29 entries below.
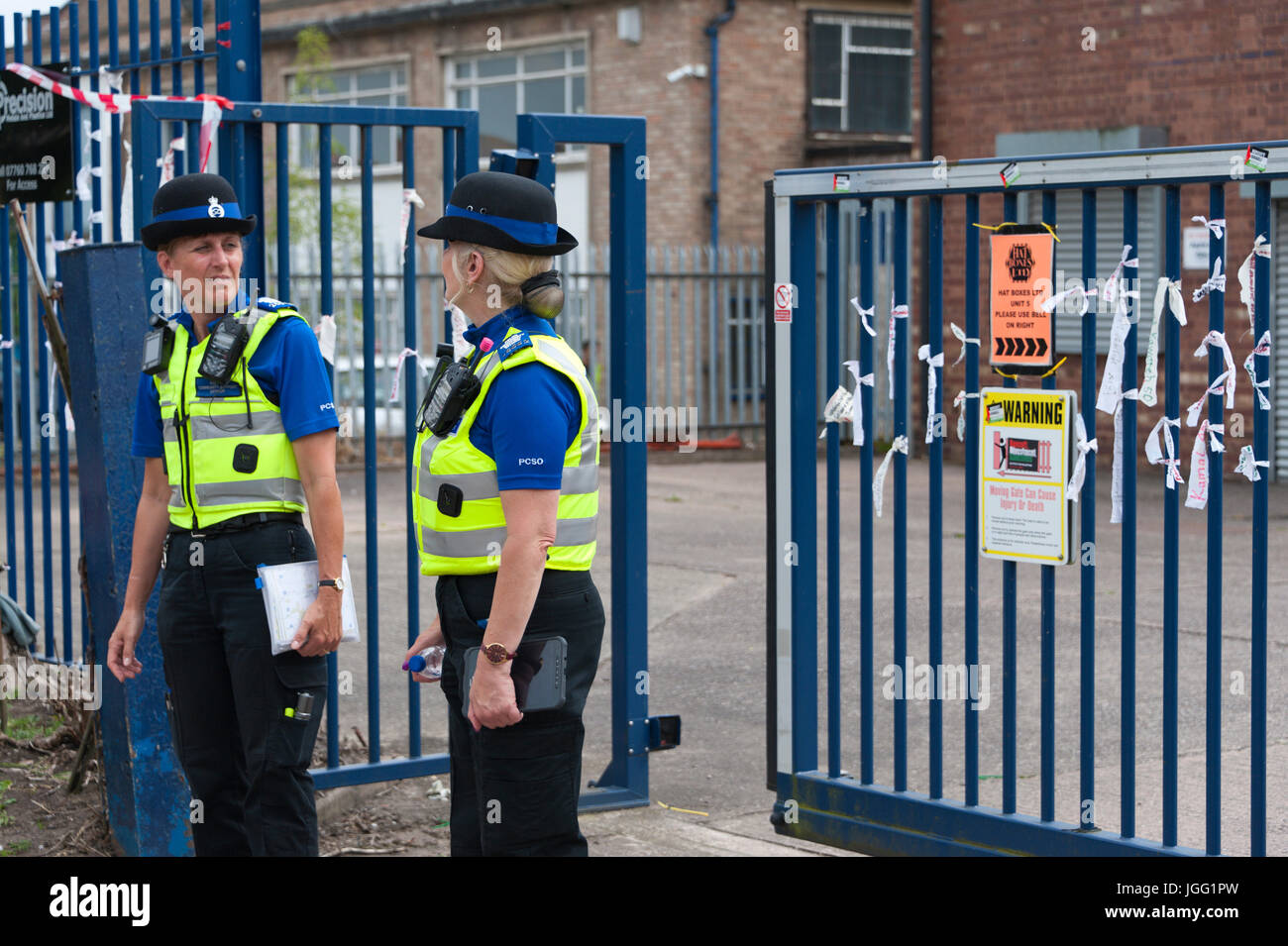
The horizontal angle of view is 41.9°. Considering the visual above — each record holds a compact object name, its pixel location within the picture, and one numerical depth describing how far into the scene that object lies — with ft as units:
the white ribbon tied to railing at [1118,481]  13.73
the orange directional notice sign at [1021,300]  13.87
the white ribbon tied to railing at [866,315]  14.96
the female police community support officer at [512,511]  11.48
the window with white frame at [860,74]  72.95
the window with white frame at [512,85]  74.54
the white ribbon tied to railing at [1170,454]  13.14
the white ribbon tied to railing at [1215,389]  12.95
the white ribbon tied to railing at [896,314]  14.99
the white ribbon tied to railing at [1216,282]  12.91
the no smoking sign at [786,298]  16.05
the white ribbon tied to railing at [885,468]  14.87
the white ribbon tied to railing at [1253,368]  12.62
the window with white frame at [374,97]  77.77
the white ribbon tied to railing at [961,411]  14.52
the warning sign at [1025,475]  13.91
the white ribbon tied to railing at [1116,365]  13.43
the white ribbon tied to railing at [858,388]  15.19
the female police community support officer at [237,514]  13.75
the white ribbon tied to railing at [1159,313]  13.07
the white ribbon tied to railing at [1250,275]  12.53
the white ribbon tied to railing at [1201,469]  12.85
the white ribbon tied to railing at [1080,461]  13.80
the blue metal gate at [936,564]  13.26
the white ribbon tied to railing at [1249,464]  12.71
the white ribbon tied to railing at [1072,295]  13.52
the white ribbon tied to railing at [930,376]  14.56
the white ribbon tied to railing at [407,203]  17.83
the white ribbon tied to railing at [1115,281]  13.32
